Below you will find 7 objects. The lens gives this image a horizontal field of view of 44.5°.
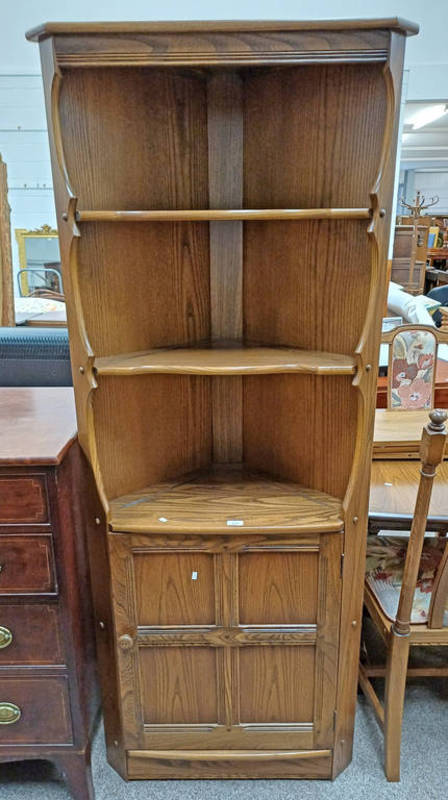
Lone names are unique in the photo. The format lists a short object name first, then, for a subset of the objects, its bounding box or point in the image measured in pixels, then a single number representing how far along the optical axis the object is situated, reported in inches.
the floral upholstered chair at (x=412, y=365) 86.3
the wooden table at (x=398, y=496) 57.6
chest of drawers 44.6
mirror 181.2
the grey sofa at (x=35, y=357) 63.4
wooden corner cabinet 44.5
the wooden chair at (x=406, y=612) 45.6
